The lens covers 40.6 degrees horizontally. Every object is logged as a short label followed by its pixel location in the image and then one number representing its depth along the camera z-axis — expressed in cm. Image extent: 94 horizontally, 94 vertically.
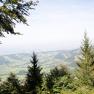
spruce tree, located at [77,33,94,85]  1783
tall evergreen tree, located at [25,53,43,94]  1585
